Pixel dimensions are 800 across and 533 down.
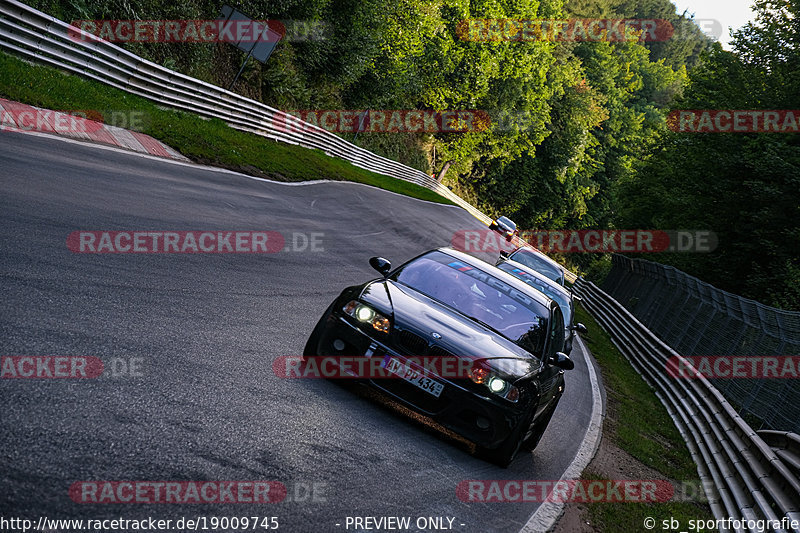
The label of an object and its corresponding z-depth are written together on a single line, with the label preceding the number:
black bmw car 12.45
